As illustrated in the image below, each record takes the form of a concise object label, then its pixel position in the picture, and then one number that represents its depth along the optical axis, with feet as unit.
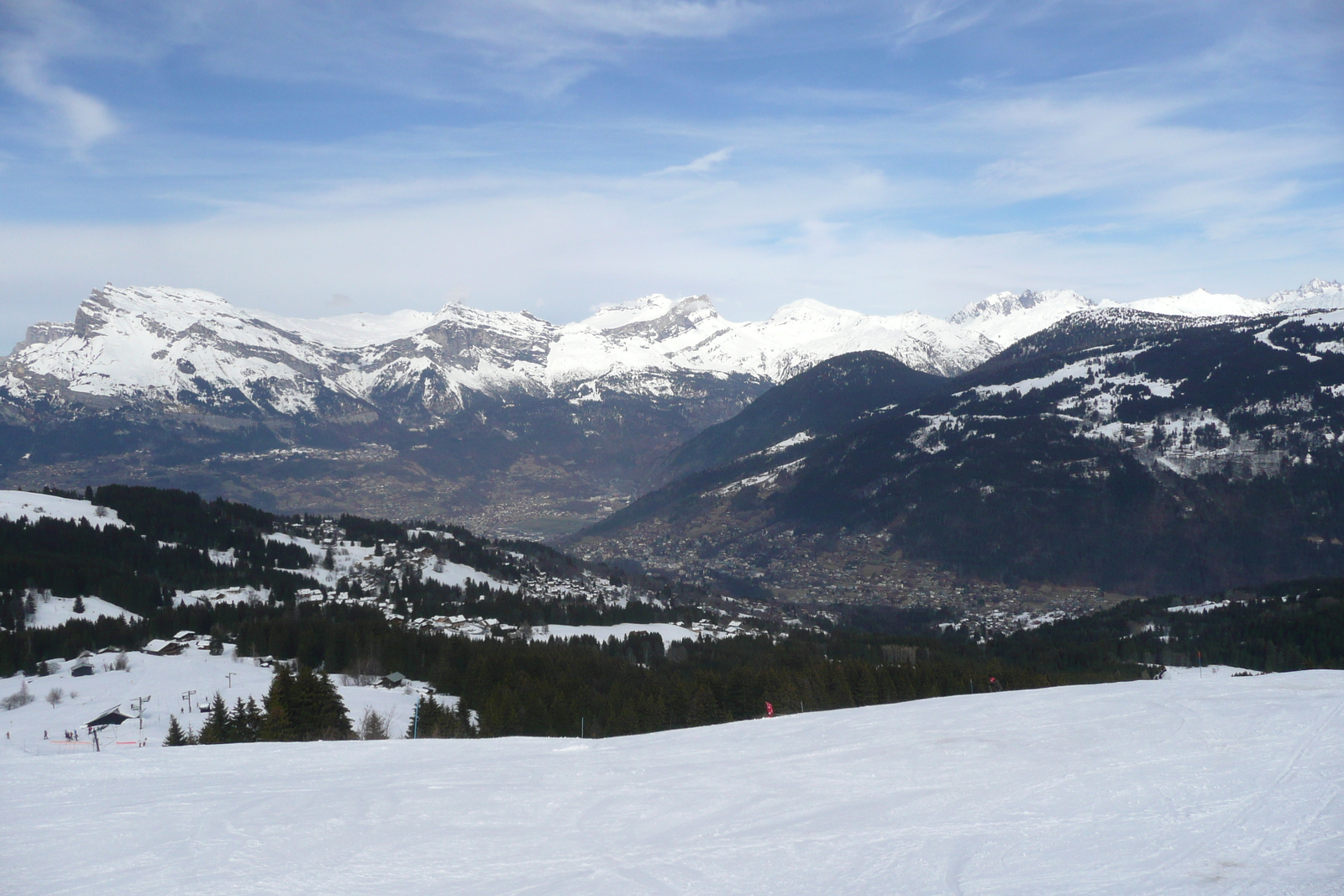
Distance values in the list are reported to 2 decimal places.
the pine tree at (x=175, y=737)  191.21
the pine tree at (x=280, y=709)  184.75
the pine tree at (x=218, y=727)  184.65
